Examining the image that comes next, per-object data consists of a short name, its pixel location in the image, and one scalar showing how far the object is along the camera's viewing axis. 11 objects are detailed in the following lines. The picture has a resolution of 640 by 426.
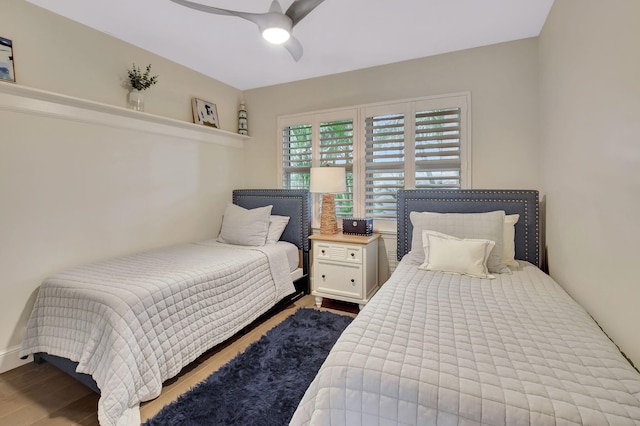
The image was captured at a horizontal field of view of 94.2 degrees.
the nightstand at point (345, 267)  2.80
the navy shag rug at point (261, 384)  1.53
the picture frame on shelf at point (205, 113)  3.25
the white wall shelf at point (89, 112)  1.98
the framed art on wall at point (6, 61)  1.94
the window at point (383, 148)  2.79
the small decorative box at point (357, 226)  2.96
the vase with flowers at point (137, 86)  2.63
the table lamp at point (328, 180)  2.97
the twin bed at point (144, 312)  1.53
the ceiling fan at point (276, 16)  1.69
